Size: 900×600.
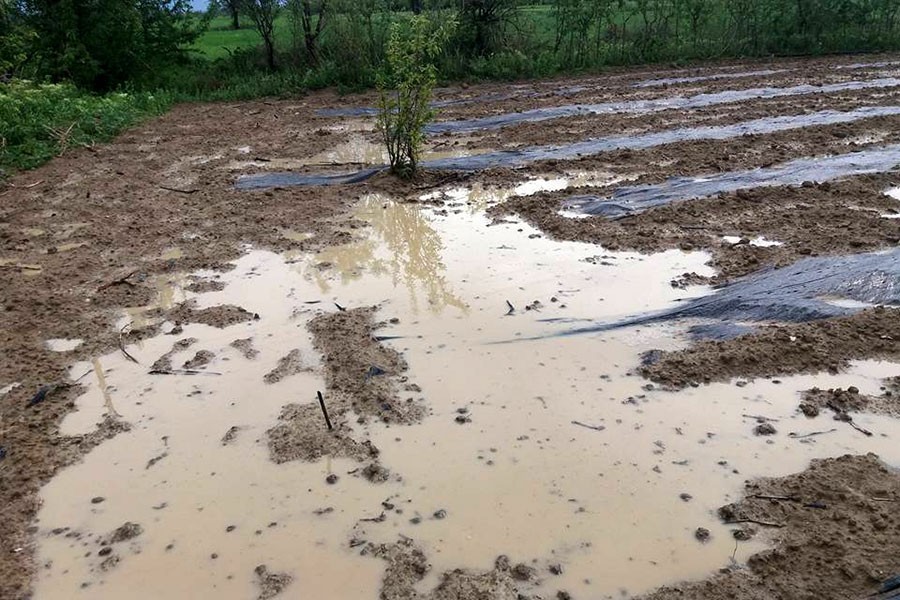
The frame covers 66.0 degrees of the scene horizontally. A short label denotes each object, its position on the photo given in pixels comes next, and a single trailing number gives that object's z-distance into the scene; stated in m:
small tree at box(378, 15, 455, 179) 8.27
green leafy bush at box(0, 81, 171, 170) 10.16
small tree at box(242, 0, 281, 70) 17.78
